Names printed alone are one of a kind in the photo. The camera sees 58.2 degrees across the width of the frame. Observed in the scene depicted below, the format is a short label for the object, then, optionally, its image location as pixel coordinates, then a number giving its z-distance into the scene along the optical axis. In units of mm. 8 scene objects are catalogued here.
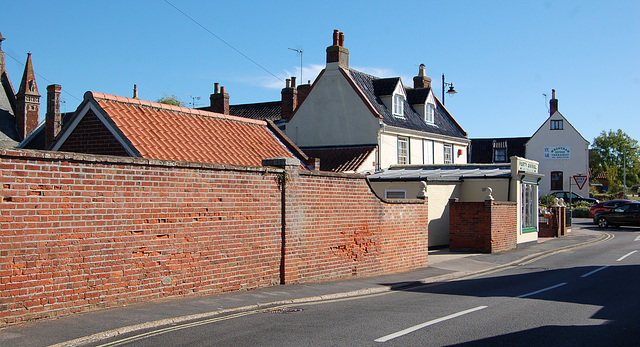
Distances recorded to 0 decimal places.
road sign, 34438
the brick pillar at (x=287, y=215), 12352
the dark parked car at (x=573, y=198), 49994
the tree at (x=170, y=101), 57231
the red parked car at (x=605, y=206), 39222
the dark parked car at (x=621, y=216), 34094
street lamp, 37688
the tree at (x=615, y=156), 78188
